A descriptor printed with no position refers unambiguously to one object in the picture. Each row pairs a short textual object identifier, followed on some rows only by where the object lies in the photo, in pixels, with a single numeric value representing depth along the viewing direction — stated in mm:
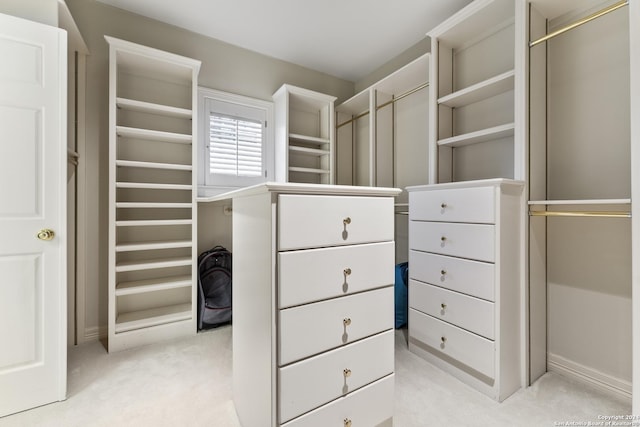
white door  1394
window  2639
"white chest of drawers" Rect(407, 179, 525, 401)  1528
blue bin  2396
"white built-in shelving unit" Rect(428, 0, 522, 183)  1916
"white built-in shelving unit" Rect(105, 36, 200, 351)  2039
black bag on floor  2352
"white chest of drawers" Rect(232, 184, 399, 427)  951
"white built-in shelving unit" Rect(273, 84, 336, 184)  2824
